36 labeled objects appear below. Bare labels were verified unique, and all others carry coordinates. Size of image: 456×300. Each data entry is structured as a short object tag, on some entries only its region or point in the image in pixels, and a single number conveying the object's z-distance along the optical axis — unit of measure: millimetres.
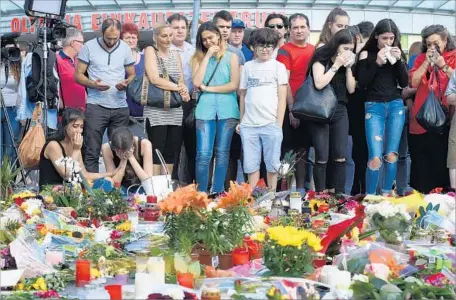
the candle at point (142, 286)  4642
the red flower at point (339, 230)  5743
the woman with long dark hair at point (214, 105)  10479
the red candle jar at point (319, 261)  5355
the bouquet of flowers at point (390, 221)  5994
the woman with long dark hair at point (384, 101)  10395
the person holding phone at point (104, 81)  10810
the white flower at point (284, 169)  8259
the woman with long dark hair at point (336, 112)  10317
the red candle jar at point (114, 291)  4677
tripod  10516
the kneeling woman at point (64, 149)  10042
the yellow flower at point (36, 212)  7537
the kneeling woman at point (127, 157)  9834
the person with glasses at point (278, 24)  11359
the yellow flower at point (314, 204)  8024
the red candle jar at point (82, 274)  5305
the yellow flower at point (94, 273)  5439
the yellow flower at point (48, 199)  8220
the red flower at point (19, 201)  7749
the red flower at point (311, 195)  8735
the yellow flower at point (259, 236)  5514
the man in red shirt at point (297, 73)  10709
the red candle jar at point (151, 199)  7934
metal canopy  33327
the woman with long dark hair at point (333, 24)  10748
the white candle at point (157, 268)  4909
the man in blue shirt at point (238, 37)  11287
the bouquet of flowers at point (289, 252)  5027
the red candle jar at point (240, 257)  5660
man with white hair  12178
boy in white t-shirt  10272
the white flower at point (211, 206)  5854
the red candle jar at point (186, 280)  4948
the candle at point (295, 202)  7810
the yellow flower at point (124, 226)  7115
